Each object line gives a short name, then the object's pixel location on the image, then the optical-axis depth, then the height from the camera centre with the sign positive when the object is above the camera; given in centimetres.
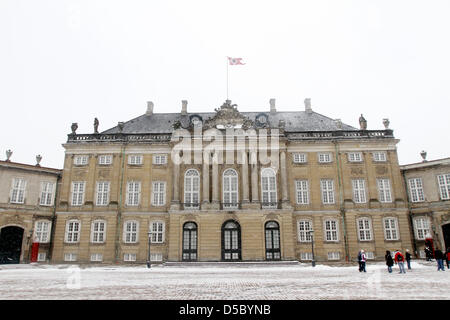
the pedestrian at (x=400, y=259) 1952 -99
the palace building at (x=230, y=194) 3250 +494
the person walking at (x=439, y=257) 2038 -94
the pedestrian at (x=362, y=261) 2123 -120
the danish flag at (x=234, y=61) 3461 +1862
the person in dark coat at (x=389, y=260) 2045 -109
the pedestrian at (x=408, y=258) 2255 -109
